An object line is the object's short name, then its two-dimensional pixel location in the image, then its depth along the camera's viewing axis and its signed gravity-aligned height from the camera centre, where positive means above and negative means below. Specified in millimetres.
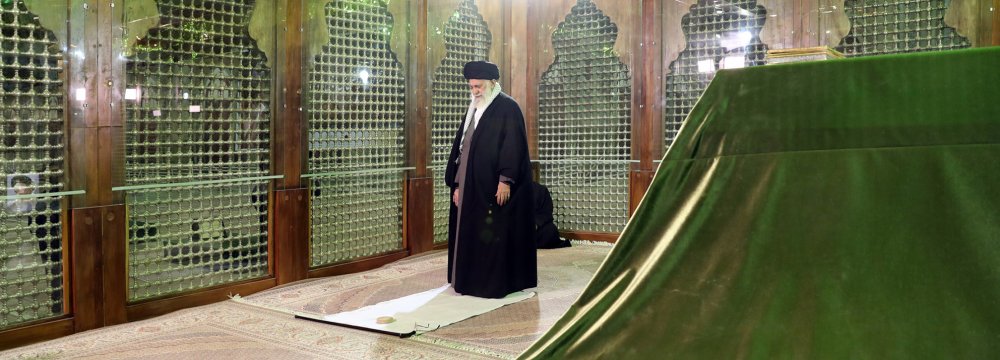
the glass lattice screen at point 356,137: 5133 +136
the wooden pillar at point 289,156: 4809 +3
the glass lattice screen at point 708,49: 6004 +840
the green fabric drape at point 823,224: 1577 -146
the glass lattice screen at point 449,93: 6148 +509
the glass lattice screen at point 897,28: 5262 +884
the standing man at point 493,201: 4418 -255
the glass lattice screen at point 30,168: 3539 -54
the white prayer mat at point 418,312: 3721 -796
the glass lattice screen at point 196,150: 4086 +35
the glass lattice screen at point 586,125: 6613 +271
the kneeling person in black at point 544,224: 6473 -562
